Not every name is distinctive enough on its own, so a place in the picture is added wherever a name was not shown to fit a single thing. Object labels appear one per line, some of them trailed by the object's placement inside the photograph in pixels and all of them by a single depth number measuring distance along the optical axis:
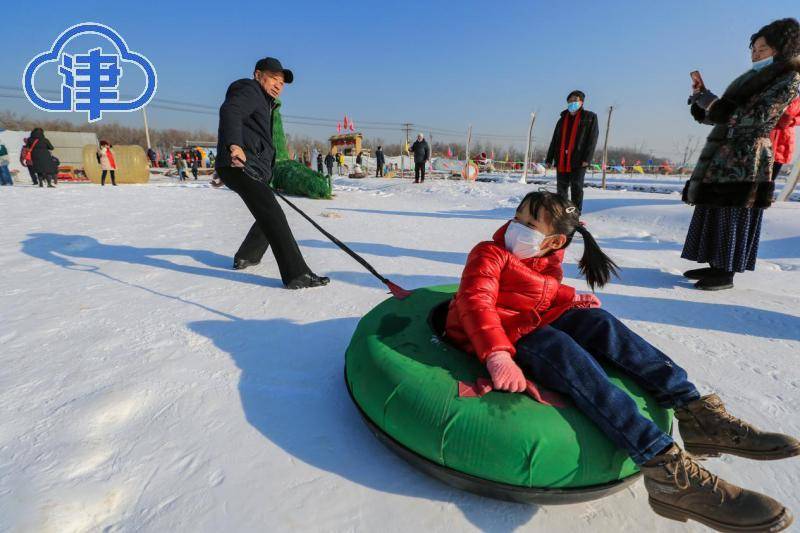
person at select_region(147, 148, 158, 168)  28.94
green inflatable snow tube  1.29
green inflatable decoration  11.05
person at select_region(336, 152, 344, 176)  26.53
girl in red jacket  1.25
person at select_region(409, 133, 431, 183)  14.27
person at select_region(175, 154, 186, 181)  21.49
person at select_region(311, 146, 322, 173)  22.08
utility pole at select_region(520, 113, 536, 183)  17.91
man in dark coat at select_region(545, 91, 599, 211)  5.66
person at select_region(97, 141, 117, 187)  13.81
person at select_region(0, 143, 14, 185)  13.14
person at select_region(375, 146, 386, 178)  21.17
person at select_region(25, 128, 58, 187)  12.40
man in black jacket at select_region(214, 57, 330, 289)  3.18
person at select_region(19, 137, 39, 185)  13.06
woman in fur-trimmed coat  3.02
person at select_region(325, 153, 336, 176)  22.43
